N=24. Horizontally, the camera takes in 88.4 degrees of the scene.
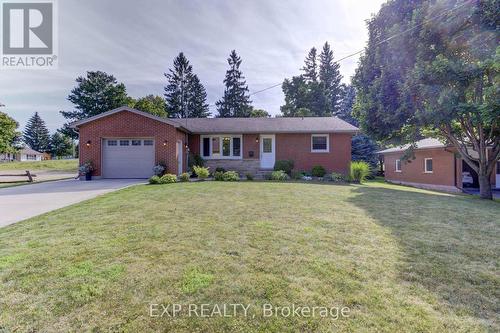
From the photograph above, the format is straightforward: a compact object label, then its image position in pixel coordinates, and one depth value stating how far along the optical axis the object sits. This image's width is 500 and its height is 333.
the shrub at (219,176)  14.33
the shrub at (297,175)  16.09
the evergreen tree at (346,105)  36.14
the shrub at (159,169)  14.38
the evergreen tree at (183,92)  43.16
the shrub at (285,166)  16.58
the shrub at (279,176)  15.00
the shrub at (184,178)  13.60
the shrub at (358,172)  15.21
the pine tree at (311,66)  46.31
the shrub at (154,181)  12.33
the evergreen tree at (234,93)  43.22
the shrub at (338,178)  15.63
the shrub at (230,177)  14.32
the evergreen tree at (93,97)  37.50
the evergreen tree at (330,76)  44.72
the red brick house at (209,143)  15.09
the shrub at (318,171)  16.59
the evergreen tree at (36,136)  70.50
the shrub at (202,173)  14.95
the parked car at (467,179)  17.45
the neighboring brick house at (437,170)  16.05
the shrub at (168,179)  12.60
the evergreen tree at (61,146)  65.56
